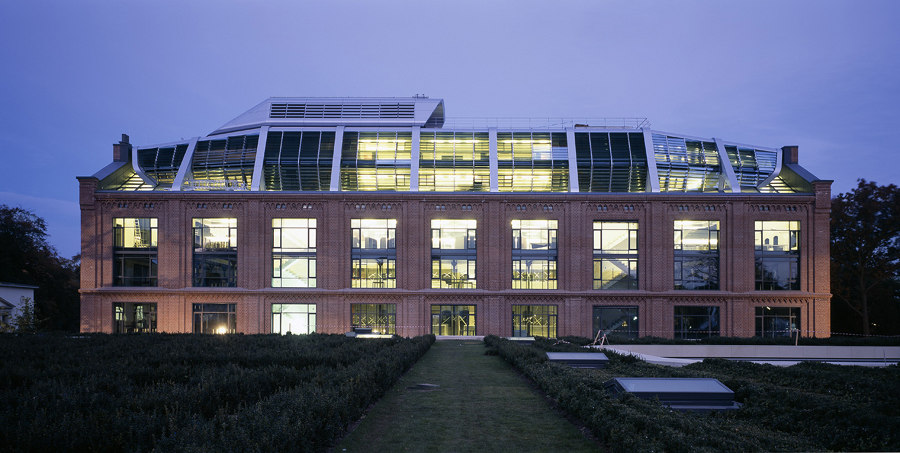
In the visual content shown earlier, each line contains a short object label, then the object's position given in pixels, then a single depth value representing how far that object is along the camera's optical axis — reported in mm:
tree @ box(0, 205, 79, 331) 53625
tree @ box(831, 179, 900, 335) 46562
